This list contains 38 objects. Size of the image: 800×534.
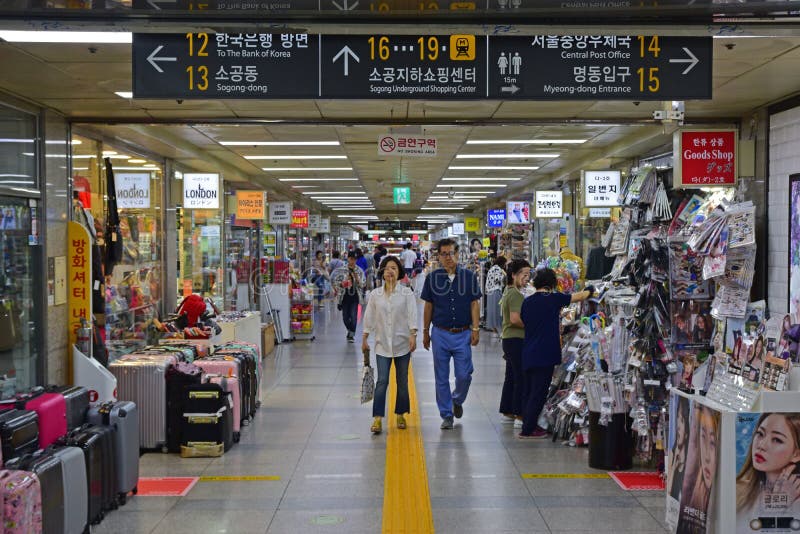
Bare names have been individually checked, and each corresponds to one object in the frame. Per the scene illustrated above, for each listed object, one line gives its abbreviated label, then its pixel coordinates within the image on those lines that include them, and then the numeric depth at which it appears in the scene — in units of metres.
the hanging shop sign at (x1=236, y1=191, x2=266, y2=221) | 15.69
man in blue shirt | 7.52
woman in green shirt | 7.76
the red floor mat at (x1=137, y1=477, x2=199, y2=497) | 5.68
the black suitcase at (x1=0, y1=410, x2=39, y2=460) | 4.31
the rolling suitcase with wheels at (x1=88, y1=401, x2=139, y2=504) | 5.33
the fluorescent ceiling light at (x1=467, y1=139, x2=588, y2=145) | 11.50
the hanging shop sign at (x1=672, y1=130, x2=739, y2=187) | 8.33
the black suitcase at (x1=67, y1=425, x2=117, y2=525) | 4.89
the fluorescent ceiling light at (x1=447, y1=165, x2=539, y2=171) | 15.52
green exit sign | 18.33
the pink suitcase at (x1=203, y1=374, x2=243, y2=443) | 7.10
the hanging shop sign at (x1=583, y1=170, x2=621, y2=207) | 12.92
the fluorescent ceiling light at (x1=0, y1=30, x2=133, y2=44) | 5.21
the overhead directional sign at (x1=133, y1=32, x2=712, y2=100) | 4.82
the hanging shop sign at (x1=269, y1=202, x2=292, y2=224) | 17.12
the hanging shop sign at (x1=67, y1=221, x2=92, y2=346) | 7.73
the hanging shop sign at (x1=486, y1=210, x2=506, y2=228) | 22.94
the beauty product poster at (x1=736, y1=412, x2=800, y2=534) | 4.00
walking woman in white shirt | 7.45
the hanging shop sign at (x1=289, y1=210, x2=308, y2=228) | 23.16
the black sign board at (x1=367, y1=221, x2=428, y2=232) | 40.81
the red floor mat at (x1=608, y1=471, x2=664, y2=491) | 5.78
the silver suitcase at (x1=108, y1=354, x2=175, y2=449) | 6.78
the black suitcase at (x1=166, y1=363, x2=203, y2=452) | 6.78
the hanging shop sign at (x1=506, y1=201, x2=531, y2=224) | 19.16
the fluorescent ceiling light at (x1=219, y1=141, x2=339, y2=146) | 11.56
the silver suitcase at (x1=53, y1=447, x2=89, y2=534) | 4.48
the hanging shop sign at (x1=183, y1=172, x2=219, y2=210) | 12.48
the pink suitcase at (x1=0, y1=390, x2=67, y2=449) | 4.77
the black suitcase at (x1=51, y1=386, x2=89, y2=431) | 5.18
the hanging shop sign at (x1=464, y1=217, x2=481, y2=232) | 30.31
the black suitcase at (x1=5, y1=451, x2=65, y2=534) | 4.21
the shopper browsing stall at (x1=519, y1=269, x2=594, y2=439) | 7.12
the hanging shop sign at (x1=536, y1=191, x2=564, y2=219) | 16.91
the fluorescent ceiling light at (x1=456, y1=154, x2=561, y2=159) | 13.41
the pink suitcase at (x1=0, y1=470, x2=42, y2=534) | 3.94
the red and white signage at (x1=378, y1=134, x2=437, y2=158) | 9.67
